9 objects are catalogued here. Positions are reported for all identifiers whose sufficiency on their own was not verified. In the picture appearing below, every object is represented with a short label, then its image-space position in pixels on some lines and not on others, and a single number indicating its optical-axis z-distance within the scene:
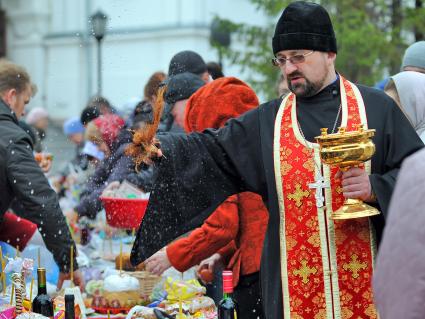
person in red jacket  8.14
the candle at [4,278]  8.16
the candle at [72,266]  8.97
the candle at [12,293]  7.80
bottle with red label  6.77
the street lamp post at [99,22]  21.76
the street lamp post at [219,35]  21.33
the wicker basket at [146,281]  9.20
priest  6.66
